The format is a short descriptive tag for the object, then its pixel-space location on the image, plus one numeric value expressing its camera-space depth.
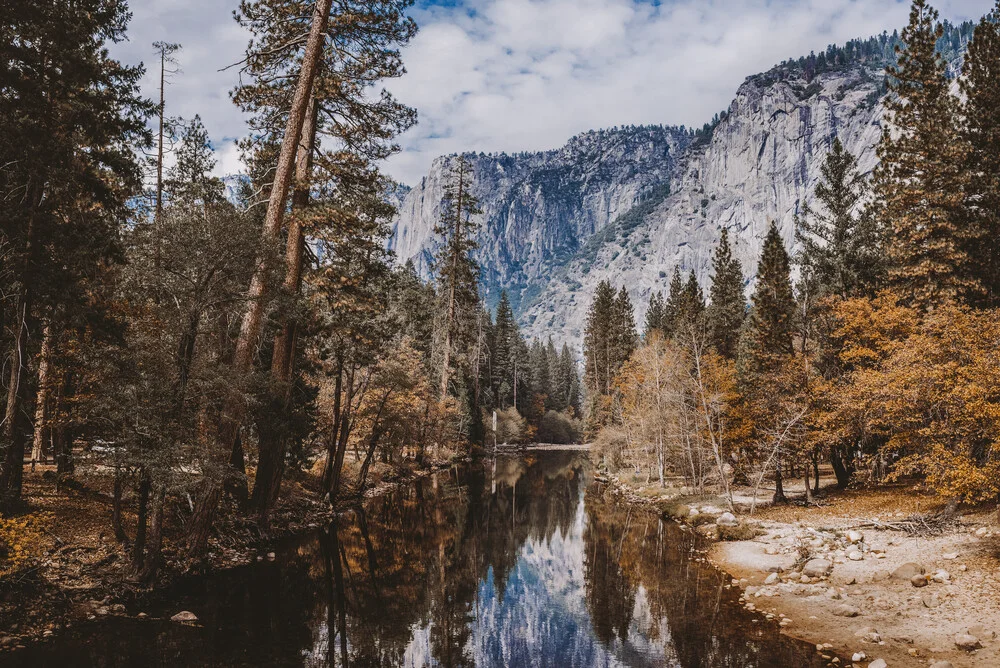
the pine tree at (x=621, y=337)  64.44
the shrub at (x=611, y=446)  42.31
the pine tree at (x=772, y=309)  29.20
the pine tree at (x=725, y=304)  48.09
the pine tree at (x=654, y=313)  84.90
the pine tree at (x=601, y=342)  67.19
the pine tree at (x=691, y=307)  48.91
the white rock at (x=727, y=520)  21.05
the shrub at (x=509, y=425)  68.88
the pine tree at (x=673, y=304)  66.78
